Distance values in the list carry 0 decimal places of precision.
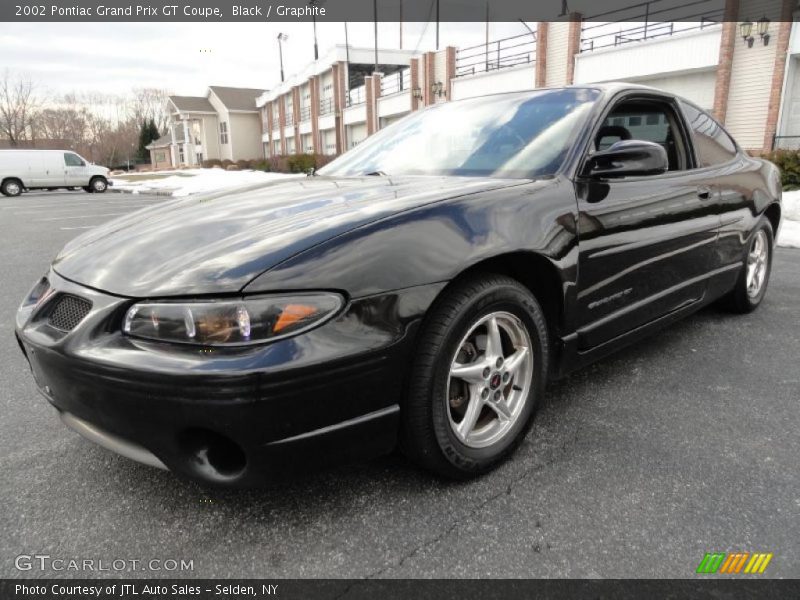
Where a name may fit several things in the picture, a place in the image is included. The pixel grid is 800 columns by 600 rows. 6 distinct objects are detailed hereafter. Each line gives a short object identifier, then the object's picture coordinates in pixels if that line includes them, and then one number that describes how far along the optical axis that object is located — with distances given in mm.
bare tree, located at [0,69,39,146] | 64312
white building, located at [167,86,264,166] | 55906
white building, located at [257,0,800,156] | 15297
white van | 24266
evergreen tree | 78938
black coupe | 1566
